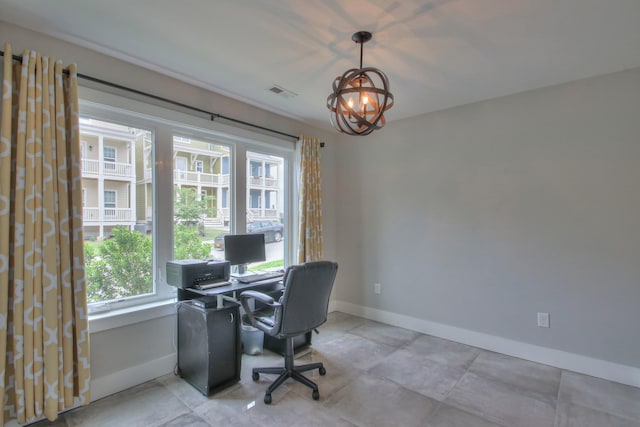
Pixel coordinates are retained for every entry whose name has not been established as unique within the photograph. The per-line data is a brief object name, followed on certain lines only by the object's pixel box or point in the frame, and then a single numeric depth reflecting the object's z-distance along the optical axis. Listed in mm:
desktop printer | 2467
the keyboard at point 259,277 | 2786
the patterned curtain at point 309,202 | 3707
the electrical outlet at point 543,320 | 2836
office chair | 2191
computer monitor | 2988
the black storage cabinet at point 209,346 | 2307
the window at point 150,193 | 2342
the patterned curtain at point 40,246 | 1784
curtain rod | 2158
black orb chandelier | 1766
